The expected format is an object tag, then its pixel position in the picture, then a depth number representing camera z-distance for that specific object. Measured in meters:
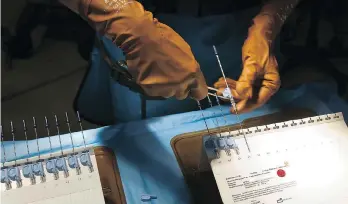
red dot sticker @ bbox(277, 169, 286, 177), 1.14
